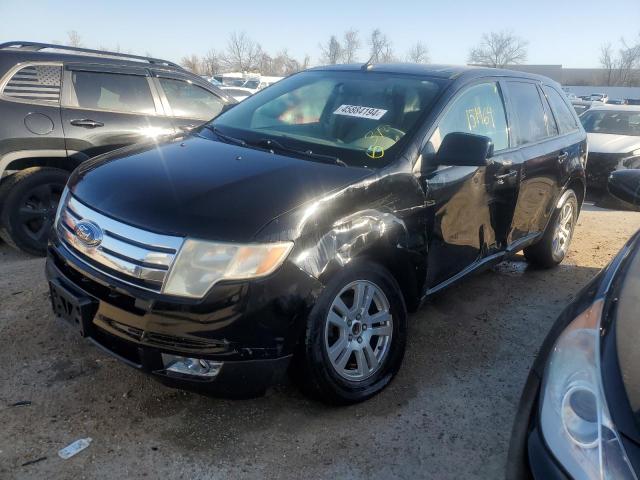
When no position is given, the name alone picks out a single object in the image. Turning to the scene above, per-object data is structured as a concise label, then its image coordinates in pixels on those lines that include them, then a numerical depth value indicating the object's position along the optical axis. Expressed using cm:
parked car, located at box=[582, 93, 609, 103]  3747
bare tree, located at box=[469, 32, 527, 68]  7150
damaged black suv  221
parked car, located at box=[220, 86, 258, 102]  1858
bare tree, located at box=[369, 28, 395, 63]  6101
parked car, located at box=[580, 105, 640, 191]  937
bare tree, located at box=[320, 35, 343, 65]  6578
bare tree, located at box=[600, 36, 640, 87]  6488
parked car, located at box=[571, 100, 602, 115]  1858
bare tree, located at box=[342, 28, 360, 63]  6669
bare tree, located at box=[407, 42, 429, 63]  6650
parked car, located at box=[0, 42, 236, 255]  455
